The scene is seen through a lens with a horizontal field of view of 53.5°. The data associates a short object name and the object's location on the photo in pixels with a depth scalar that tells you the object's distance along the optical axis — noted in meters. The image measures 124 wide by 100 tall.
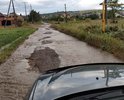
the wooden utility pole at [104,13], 7.18
